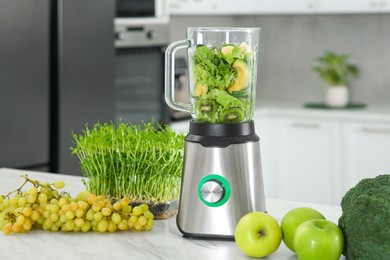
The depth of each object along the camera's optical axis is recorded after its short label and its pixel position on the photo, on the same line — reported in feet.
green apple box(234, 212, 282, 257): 5.77
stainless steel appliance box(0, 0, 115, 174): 10.96
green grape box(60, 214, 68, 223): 6.26
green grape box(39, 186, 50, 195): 6.38
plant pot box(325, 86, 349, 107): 15.83
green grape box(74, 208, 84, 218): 6.22
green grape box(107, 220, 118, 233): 6.29
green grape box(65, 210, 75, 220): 6.22
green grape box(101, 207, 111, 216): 6.23
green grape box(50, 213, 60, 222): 6.25
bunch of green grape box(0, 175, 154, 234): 6.24
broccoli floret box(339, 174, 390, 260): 5.48
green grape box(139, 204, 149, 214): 6.35
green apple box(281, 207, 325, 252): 5.83
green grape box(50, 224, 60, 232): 6.33
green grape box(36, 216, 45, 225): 6.33
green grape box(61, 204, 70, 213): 6.22
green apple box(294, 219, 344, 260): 5.54
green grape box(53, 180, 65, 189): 6.56
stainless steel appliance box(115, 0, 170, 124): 12.90
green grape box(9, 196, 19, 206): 6.32
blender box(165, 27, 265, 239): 6.12
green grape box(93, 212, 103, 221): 6.24
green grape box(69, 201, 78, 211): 6.21
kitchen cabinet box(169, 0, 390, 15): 14.98
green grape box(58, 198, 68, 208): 6.24
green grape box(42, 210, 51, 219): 6.27
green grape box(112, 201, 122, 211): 6.26
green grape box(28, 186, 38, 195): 6.31
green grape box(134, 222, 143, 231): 6.30
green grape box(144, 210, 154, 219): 6.32
